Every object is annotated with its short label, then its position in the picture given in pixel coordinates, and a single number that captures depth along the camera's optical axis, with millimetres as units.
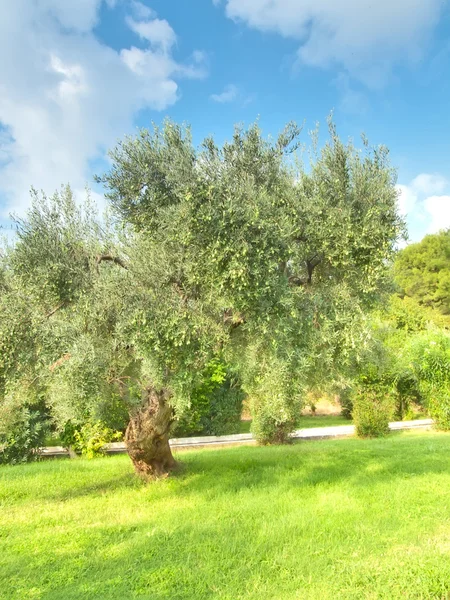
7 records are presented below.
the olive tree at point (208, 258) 6953
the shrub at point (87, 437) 17172
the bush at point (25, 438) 15992
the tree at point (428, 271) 47688
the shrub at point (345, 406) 27297
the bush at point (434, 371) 20500
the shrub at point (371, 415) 19234
